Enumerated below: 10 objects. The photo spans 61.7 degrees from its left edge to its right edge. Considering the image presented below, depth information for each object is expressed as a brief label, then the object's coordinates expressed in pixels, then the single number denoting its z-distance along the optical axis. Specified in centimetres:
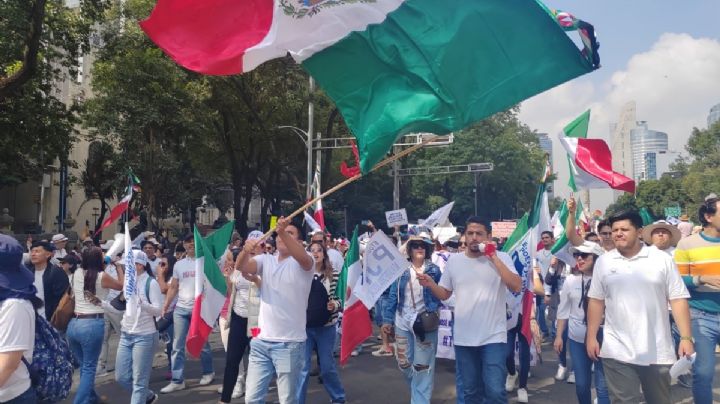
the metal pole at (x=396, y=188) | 3138
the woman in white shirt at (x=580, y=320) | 527
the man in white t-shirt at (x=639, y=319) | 402
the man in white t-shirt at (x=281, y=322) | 457
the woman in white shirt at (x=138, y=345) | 558
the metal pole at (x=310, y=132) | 2394
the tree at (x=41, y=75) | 1459
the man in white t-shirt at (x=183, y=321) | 738
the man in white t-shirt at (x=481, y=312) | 474
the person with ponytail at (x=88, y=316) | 571
